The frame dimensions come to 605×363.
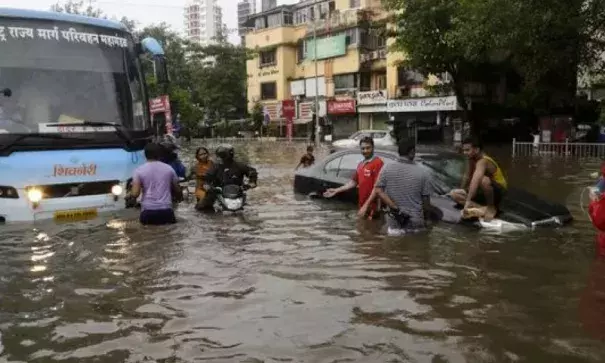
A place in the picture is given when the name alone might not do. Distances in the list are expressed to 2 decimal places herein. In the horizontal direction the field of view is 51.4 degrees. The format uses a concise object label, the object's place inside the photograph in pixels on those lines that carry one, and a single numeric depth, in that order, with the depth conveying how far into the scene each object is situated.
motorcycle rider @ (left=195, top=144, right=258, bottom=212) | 9.45
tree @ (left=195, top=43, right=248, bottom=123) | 53.12
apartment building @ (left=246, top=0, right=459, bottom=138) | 40.35
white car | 31.49
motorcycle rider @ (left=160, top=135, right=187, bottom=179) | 10.20
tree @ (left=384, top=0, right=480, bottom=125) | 22.31
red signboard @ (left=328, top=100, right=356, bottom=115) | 44.66
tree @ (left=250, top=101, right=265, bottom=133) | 52.62
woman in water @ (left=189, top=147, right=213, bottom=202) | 10.14
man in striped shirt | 7.39
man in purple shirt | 7.61
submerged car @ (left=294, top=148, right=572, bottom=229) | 7.86
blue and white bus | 7.62
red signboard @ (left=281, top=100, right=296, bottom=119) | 48.62
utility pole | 38.64
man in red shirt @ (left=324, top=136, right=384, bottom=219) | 8.42
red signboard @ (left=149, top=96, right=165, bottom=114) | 10.56
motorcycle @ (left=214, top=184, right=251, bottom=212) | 9.45
